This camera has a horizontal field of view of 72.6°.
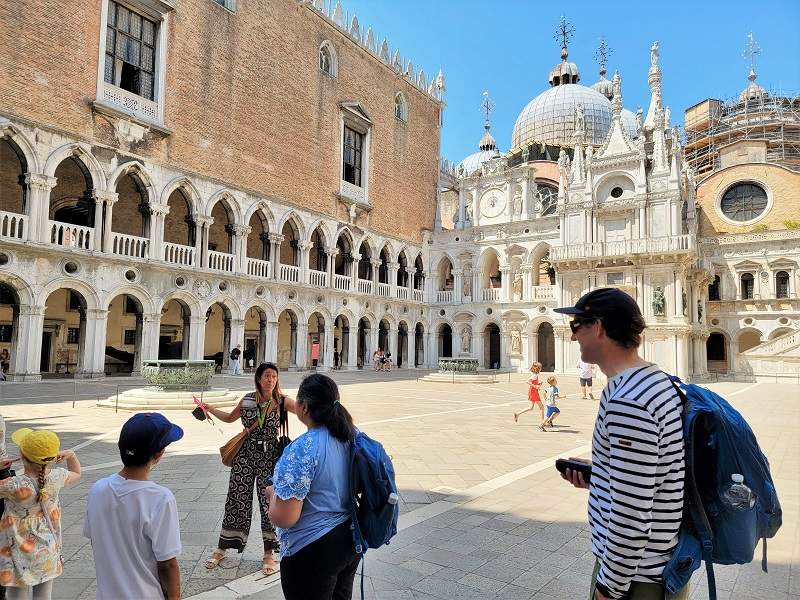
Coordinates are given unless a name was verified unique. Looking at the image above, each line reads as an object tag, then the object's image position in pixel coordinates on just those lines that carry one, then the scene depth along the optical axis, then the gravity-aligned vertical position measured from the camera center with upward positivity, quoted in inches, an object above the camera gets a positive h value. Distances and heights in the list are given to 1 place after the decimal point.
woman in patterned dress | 166.7 -35.0
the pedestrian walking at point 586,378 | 669.3 -33.9
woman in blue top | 95.6 -27.9
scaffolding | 1620.3 +691.5
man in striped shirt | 74.5 -18.0
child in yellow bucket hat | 109.9 -36.9
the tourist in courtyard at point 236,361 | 907.4 -25.6
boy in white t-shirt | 90.8 -32.4
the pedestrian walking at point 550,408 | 413.1 -44.3
